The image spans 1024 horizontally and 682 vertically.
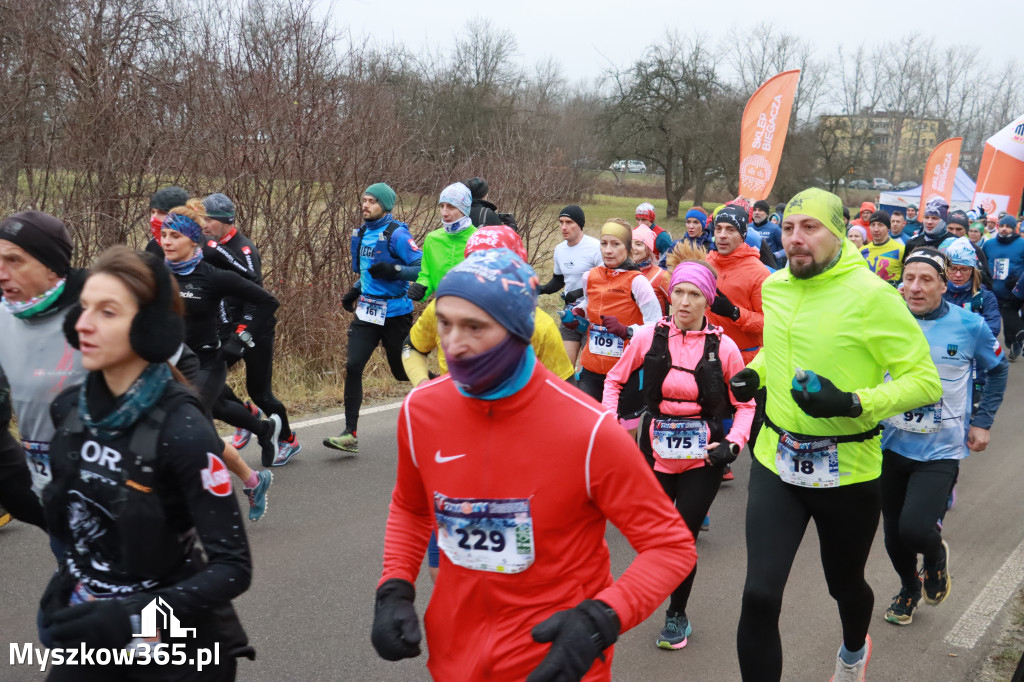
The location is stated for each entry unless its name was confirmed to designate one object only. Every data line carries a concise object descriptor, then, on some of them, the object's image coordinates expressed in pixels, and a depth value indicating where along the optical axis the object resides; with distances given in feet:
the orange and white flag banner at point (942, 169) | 71.56
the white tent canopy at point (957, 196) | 96.63
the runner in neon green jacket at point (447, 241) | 24.06
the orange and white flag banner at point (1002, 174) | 51.39
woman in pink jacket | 15.19
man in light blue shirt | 15.46
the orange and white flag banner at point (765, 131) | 47.03
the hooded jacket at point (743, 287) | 22.52
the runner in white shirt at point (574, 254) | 28.89
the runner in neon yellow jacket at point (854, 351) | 11.62
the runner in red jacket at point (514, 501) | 7.13
